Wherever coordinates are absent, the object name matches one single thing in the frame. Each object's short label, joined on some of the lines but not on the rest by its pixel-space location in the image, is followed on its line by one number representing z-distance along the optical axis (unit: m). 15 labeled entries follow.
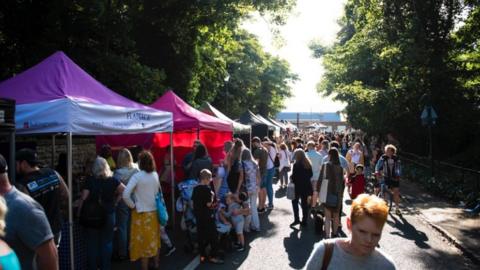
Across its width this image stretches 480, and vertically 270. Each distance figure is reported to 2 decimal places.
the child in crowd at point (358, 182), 11.05
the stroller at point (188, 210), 7.68
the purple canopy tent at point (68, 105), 5.98
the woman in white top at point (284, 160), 15.80
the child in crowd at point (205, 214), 7.14
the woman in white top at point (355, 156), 13.93
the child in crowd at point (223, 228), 7.74
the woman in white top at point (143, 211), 6.48
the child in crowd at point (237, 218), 8.04
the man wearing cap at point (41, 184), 4.75
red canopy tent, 10.96
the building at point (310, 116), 156.16
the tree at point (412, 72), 19.48
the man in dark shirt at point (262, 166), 11.61
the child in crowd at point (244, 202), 8.16
